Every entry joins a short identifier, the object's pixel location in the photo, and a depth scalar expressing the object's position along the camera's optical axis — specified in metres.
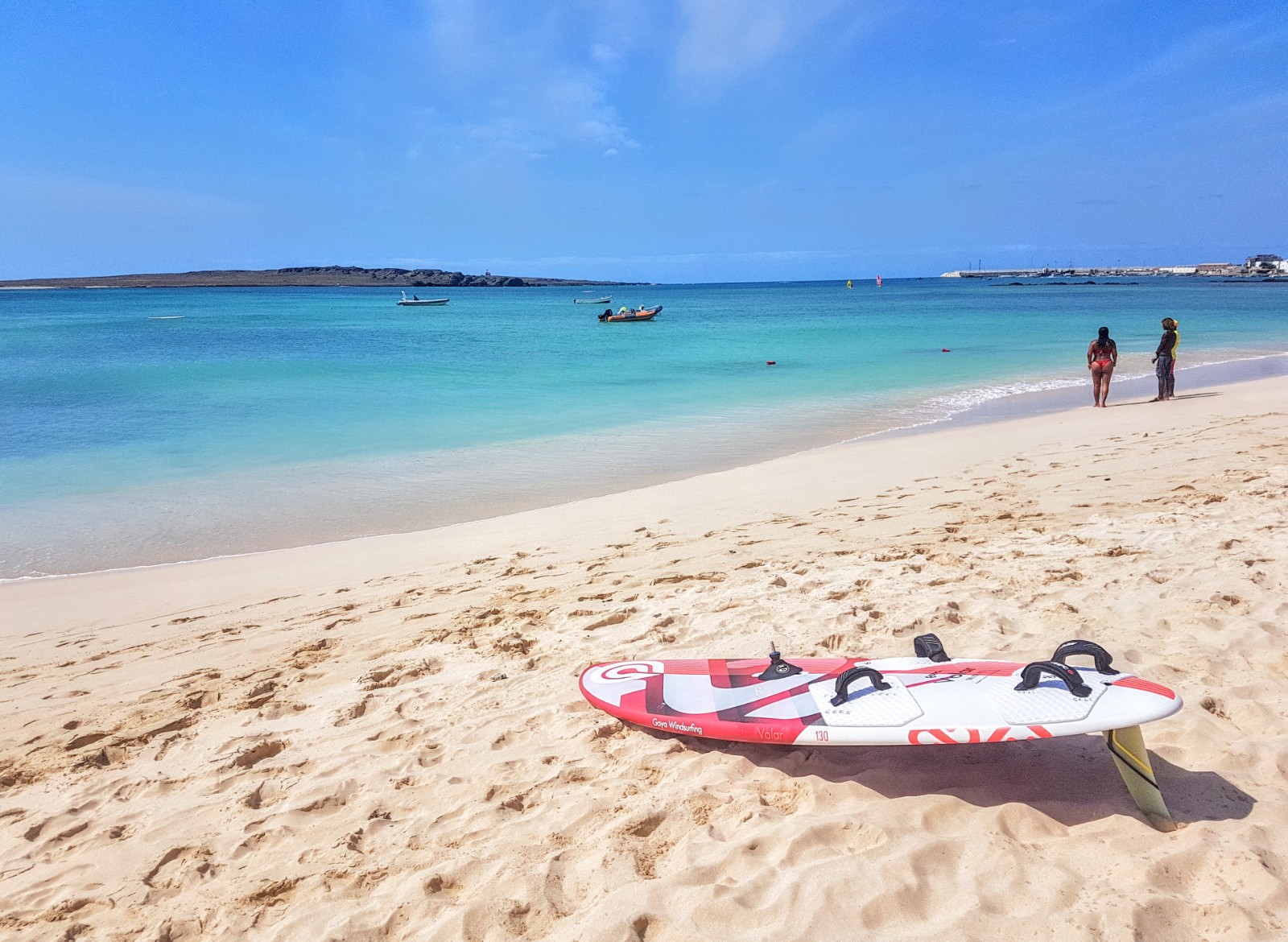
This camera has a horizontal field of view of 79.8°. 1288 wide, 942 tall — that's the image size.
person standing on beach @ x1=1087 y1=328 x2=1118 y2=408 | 13.62
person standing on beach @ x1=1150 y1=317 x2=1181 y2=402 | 13.79
